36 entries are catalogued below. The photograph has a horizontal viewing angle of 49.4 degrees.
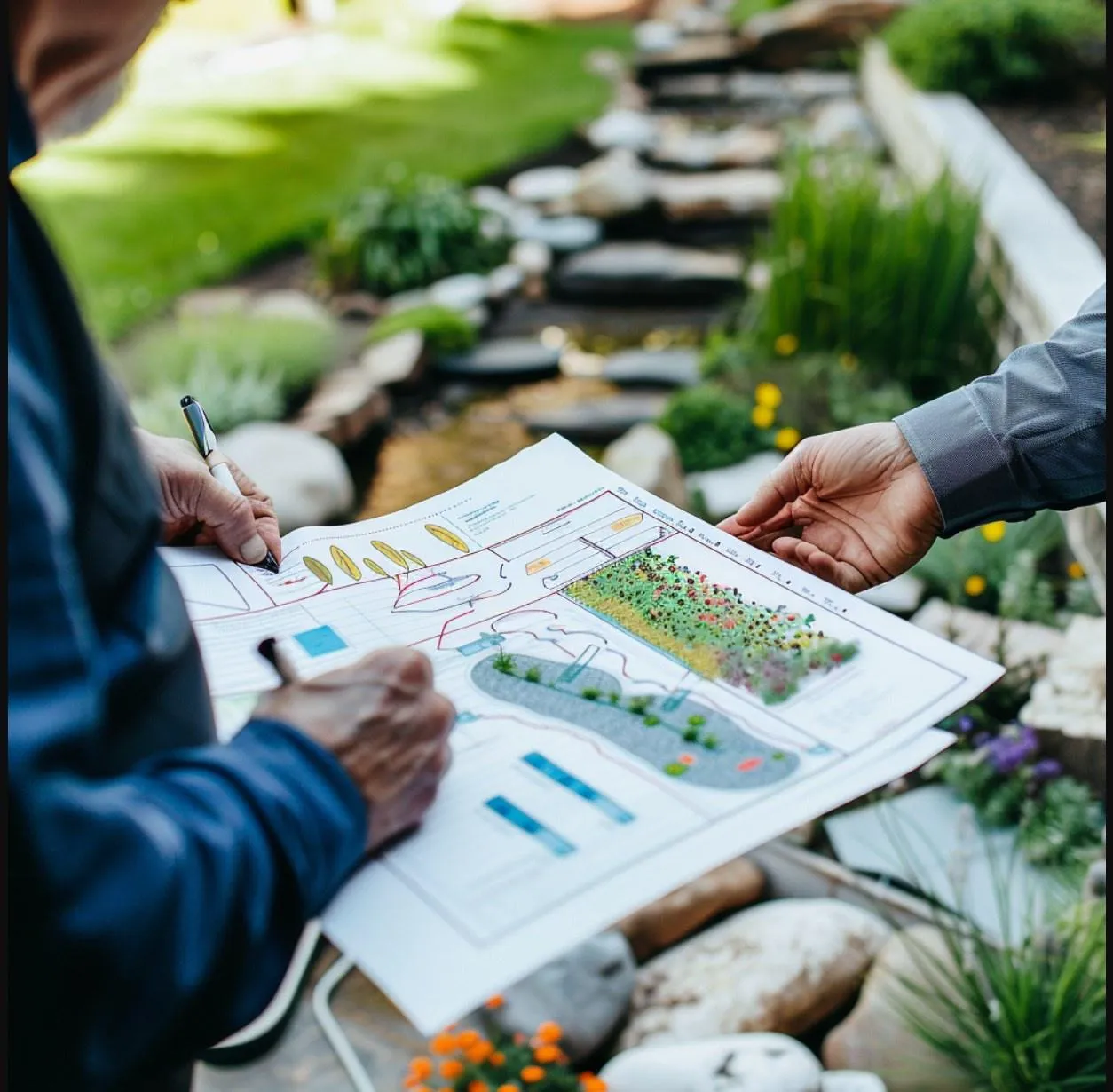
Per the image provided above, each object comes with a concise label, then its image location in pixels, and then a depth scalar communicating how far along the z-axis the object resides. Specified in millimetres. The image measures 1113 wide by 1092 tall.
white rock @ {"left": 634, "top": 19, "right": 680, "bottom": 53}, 8977
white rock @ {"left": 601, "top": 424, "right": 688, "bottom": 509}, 3400
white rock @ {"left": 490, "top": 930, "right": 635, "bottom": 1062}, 2041
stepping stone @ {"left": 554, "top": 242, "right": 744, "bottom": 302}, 5223
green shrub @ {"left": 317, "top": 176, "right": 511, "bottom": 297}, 5129
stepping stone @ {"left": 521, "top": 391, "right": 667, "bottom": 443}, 4246
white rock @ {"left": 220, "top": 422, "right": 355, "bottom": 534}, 3562
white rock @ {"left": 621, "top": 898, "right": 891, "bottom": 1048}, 2053
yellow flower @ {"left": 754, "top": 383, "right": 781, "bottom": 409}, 3656
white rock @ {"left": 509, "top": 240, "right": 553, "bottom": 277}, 5387
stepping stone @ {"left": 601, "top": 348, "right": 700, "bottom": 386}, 4488
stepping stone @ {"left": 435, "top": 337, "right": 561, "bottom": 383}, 4676
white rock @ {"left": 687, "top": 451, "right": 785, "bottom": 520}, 3398
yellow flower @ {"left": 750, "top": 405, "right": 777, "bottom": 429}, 3619
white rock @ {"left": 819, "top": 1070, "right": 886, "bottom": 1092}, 1854
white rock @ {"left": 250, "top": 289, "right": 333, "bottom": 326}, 4598
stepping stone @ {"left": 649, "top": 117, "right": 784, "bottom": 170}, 6289
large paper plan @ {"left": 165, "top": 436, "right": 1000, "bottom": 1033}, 797
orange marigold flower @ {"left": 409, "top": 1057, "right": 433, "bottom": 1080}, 1869
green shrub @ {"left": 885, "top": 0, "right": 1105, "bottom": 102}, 5625
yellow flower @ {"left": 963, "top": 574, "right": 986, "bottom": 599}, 2752
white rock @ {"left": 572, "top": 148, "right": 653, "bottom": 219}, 5754
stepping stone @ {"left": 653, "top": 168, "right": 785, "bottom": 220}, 5695
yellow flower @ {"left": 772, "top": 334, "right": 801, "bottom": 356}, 3783
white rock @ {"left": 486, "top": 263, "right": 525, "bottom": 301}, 5199
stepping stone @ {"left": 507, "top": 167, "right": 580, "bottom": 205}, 6004
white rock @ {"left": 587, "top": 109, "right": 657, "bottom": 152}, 6664
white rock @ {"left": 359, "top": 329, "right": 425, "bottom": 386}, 4418
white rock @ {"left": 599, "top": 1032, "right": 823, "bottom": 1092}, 1815
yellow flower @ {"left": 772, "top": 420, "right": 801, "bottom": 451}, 3504
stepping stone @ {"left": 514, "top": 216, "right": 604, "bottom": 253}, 5566
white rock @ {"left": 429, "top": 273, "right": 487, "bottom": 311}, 4965
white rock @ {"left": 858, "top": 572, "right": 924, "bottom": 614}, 2965
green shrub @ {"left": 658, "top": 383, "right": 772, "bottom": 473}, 3609
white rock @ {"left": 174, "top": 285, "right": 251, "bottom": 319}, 4570
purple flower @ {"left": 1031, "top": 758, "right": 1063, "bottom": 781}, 2264
